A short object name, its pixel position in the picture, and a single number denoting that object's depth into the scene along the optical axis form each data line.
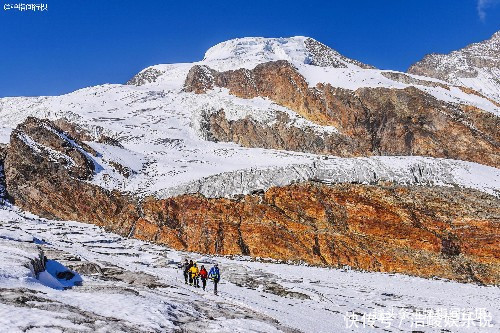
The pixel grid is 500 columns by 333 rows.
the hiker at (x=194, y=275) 29.53
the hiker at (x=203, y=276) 28.72
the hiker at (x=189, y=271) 29.80
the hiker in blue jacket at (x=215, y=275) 27.42
